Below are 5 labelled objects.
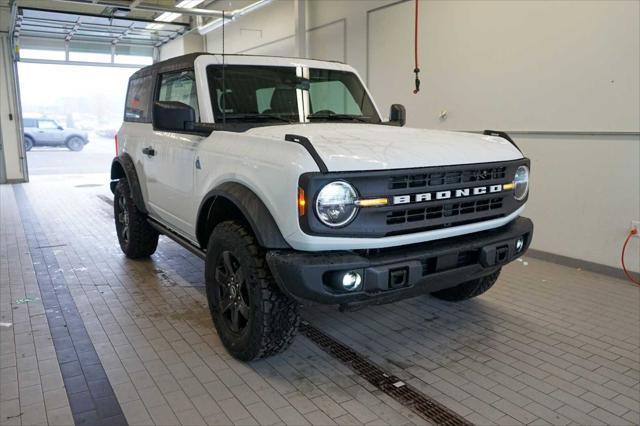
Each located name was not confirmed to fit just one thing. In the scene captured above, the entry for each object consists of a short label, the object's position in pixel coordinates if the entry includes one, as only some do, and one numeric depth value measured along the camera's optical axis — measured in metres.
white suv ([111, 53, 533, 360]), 2.27
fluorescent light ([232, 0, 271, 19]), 8.41
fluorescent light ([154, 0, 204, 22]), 8.85
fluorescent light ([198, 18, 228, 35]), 10.15
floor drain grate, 2.36
